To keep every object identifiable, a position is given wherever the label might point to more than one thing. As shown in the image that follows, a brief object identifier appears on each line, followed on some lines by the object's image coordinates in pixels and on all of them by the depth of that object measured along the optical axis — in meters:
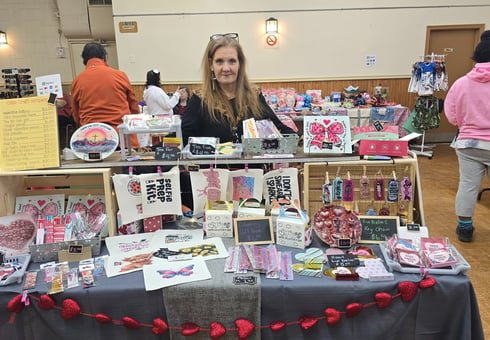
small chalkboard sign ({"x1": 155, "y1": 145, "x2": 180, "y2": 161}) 1.78
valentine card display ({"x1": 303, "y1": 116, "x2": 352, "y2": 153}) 1.78
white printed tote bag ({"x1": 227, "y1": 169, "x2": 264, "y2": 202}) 1.82
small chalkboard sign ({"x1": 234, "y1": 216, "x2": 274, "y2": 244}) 1.68
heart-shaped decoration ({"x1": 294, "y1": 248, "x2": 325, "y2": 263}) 1.52
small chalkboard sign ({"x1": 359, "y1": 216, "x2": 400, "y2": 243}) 1.68
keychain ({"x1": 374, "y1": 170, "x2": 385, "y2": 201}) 1.80
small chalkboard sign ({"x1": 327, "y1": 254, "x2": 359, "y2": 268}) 1.48
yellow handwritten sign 1.75
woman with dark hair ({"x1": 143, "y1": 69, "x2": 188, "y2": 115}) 4.81
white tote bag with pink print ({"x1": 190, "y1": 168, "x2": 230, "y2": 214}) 1.79
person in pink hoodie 2.86
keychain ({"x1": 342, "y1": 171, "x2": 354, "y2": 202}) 1.77
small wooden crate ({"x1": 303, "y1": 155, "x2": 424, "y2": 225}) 1.77
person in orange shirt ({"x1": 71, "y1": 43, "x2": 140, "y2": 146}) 2.88
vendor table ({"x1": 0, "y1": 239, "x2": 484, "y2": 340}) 1.37
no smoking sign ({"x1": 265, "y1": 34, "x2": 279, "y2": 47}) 7.07
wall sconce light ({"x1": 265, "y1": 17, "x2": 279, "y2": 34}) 6.94
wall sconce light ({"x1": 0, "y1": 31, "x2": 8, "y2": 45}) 7.63
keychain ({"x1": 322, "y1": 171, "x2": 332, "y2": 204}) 1.76
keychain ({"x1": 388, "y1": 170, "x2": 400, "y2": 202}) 1.76
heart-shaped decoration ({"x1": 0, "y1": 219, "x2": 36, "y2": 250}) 1.69
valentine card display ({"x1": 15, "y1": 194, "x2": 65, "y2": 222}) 1.88
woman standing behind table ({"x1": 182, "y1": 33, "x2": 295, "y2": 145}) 2.04
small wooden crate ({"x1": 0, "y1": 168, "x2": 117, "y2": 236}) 1.82
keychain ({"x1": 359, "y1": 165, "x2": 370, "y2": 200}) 1.79
